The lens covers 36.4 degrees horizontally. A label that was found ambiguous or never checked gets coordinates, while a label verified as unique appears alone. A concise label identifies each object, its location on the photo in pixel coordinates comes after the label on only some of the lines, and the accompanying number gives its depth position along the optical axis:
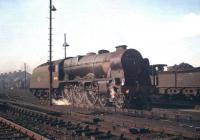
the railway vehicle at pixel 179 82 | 22.19
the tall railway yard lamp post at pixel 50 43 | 24.61
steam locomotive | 18.52
